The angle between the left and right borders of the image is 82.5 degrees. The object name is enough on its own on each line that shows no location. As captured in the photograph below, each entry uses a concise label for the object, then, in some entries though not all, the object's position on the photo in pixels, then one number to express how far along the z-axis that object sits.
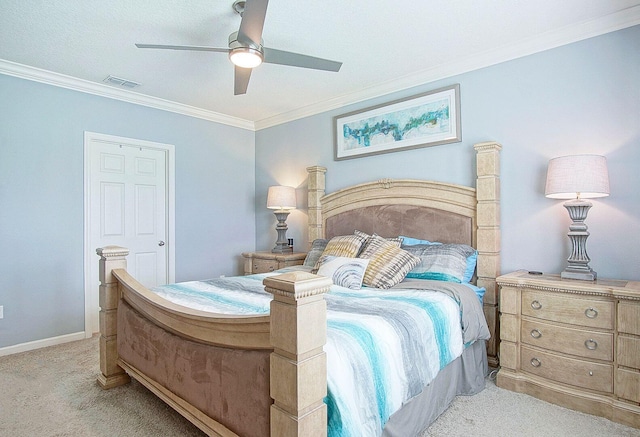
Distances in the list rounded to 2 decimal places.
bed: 1.18
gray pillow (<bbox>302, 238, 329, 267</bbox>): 3.52
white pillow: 2.55
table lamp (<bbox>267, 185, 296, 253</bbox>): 4.22
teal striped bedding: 1.34
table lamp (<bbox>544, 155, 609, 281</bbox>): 2.25
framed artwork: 3.18
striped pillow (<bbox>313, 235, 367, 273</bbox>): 2.95
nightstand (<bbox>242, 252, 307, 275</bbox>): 3.98
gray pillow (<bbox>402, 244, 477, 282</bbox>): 2.67
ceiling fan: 1.97
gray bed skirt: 1.72
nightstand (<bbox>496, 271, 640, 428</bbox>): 2.01
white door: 3.67
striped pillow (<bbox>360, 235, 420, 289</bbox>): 2.56
